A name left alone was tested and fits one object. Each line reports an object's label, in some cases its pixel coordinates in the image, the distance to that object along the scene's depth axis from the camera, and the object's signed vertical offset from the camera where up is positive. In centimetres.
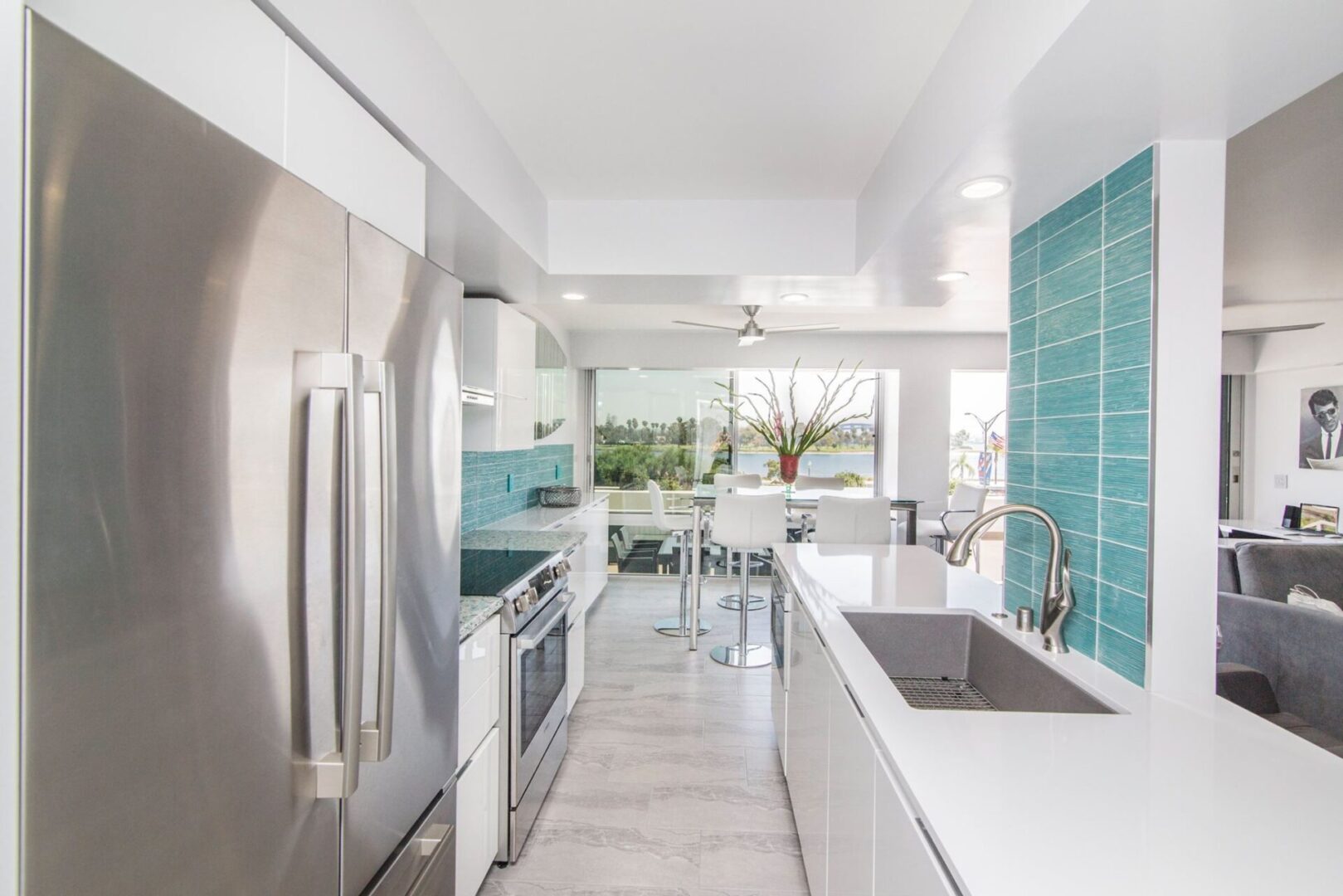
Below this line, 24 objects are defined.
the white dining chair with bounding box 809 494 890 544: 409 -47
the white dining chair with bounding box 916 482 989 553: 523 -54
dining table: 434 -46
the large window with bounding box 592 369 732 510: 644 +12
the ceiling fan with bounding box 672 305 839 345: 446 +77
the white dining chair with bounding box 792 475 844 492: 566 -34
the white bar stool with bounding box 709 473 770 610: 554 -36
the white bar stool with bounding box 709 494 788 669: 410 -52
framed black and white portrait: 495 +15
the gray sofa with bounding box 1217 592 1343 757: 224 -79
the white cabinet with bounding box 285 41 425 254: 110 +54
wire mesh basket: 497 -41
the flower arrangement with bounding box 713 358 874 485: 610 +39
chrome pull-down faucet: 164 -35
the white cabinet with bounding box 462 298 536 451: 322 +35
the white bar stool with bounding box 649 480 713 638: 465 -71
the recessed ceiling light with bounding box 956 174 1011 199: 171 +68
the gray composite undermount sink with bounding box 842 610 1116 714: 182 -63
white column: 143 +12
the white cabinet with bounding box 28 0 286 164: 72 +49
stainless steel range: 214 -80
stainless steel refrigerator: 61 -8
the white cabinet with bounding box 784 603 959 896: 103 -74
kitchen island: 84 -53
